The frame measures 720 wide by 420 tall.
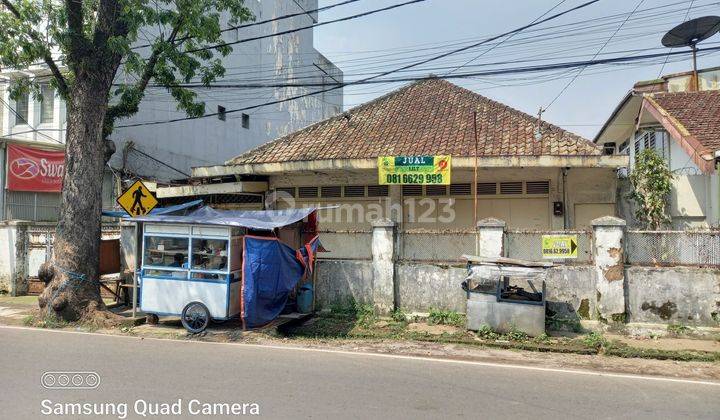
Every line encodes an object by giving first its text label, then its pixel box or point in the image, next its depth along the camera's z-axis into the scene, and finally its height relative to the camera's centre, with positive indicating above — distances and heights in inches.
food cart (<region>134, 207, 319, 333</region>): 378.9 -30.7
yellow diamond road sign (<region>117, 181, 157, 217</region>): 434.1 +24.8
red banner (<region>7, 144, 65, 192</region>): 634.8 +77.6
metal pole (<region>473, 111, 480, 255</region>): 417.7 -15.3
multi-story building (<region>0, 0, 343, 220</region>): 677.9 +199.0
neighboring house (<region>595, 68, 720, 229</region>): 440.1 +89.2
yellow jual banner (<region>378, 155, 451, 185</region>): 488.7 +58.2
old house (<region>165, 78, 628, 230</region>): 505.7 +61.2
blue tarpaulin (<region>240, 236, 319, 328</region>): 376.8 -38.5
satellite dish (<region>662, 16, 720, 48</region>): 515.2 +207.6
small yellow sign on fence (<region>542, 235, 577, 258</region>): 395.5 -13.7
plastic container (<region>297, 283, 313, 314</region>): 437.4 -61.6
